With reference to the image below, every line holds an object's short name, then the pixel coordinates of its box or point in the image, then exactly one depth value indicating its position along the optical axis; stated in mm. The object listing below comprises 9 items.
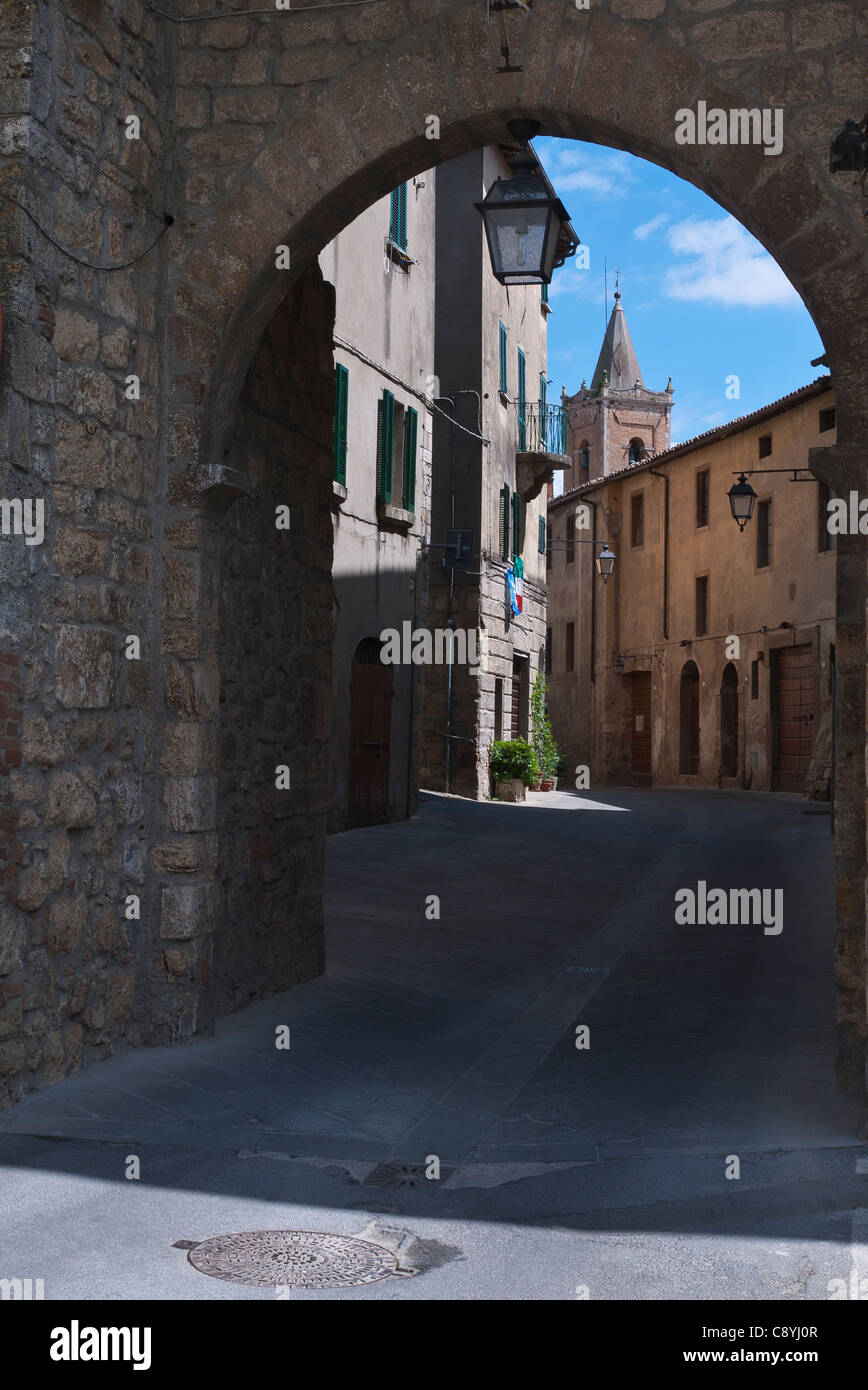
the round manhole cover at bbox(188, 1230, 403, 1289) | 3633
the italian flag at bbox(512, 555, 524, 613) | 26755
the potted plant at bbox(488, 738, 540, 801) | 23859
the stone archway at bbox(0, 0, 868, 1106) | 5320
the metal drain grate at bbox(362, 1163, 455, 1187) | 4512
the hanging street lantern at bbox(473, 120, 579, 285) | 7004
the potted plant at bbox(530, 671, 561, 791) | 27781
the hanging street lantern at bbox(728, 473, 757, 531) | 20344
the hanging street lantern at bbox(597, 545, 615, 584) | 32969
